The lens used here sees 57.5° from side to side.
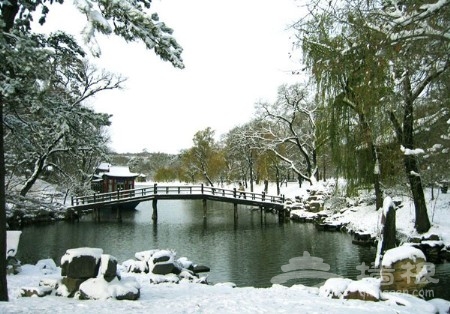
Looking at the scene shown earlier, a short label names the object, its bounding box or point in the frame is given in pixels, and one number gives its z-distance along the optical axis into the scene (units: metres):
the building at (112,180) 45.16
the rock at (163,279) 10.48
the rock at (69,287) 7.37
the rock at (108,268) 7.45
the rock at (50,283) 7.67
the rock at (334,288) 7.66
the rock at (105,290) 7.13
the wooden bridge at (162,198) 31.62
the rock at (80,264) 7.50
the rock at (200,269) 13.58
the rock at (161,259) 11.55
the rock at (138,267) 11.73
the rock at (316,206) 28.34
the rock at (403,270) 7.57
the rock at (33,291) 7.37
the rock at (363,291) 7.12
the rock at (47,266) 11.07
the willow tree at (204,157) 51.94
